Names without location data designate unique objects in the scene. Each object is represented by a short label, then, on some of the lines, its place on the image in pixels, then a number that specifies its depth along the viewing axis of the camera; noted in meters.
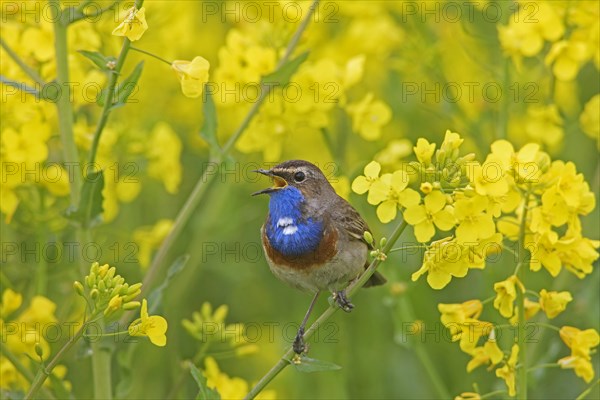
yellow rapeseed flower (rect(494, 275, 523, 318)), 5.29
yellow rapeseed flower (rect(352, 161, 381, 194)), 5.21
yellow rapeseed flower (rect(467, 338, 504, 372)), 5.51
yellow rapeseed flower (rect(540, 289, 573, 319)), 5.55
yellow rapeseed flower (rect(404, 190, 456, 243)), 4.97
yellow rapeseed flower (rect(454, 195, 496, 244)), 4.98
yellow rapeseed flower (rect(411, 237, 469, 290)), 5.11
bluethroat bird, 6.50
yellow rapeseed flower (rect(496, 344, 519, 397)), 5.48
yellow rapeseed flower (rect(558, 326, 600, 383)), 5.66
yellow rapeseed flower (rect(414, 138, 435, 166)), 4.96
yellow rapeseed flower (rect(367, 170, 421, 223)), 5.04
